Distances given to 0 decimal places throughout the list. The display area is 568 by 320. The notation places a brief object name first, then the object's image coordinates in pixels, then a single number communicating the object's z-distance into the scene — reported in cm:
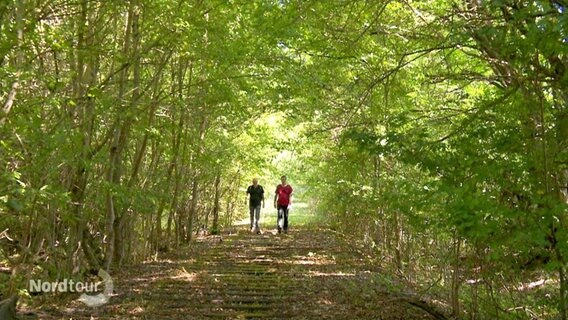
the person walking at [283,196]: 1633
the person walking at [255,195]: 1653
